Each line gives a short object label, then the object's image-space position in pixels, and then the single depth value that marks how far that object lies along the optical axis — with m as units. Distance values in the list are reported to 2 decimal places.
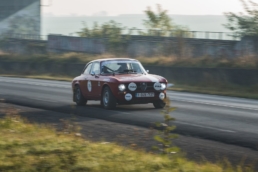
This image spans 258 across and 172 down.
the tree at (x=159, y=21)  53.22
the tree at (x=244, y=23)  36.78
